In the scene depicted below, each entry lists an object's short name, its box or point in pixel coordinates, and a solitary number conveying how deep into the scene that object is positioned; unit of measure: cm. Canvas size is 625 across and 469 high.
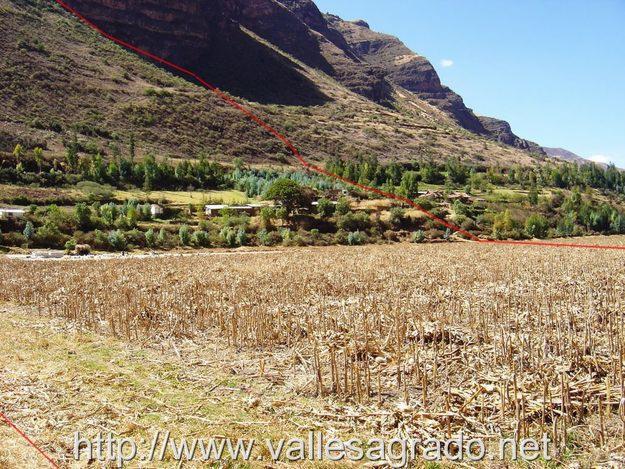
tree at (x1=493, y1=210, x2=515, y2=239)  6266
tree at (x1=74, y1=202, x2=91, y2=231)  5075
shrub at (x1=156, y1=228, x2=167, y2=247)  5016
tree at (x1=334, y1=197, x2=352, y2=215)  6299
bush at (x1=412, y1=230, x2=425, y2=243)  5778
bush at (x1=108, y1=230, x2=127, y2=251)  4738
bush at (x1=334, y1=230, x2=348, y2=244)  5602
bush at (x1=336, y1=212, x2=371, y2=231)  6006
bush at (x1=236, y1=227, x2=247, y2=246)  5247
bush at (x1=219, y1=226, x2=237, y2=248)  5238
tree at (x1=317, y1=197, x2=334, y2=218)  6288
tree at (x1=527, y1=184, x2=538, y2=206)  8594
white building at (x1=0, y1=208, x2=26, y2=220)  4811
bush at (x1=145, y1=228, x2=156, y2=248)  4947
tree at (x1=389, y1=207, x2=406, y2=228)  6316
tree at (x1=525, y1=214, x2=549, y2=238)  6638
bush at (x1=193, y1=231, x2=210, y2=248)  5156
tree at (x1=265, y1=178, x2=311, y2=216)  6075
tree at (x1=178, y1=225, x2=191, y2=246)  5097
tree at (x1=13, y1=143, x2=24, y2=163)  6688
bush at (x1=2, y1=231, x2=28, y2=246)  4494
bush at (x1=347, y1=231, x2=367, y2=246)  5516
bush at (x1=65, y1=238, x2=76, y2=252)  4457
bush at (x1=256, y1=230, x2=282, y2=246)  5347
